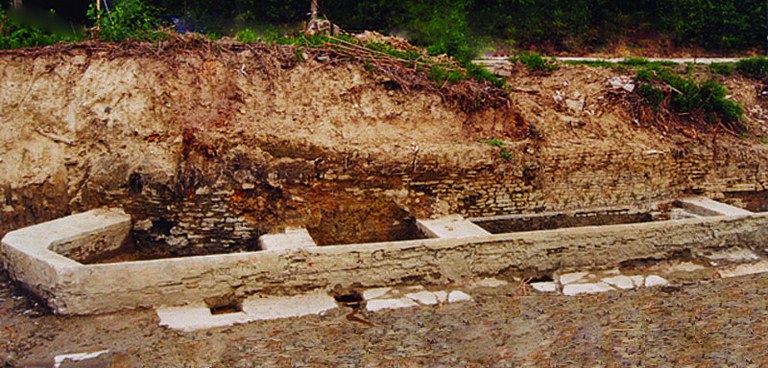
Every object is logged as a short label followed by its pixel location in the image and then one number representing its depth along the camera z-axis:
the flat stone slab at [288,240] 6.35
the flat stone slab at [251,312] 5.25
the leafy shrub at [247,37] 8.17
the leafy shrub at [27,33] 7.62
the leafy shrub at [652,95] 9.21
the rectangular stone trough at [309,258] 5.32
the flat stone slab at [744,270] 6.93
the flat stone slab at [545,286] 6.35
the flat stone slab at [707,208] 7.78
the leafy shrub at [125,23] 7.78
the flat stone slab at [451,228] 6.76
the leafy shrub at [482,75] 8.62
